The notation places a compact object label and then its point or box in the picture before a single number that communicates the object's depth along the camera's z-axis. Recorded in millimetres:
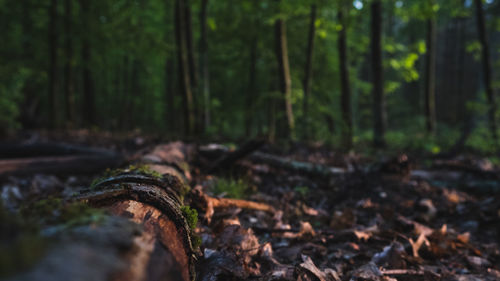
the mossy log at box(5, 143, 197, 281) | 641
